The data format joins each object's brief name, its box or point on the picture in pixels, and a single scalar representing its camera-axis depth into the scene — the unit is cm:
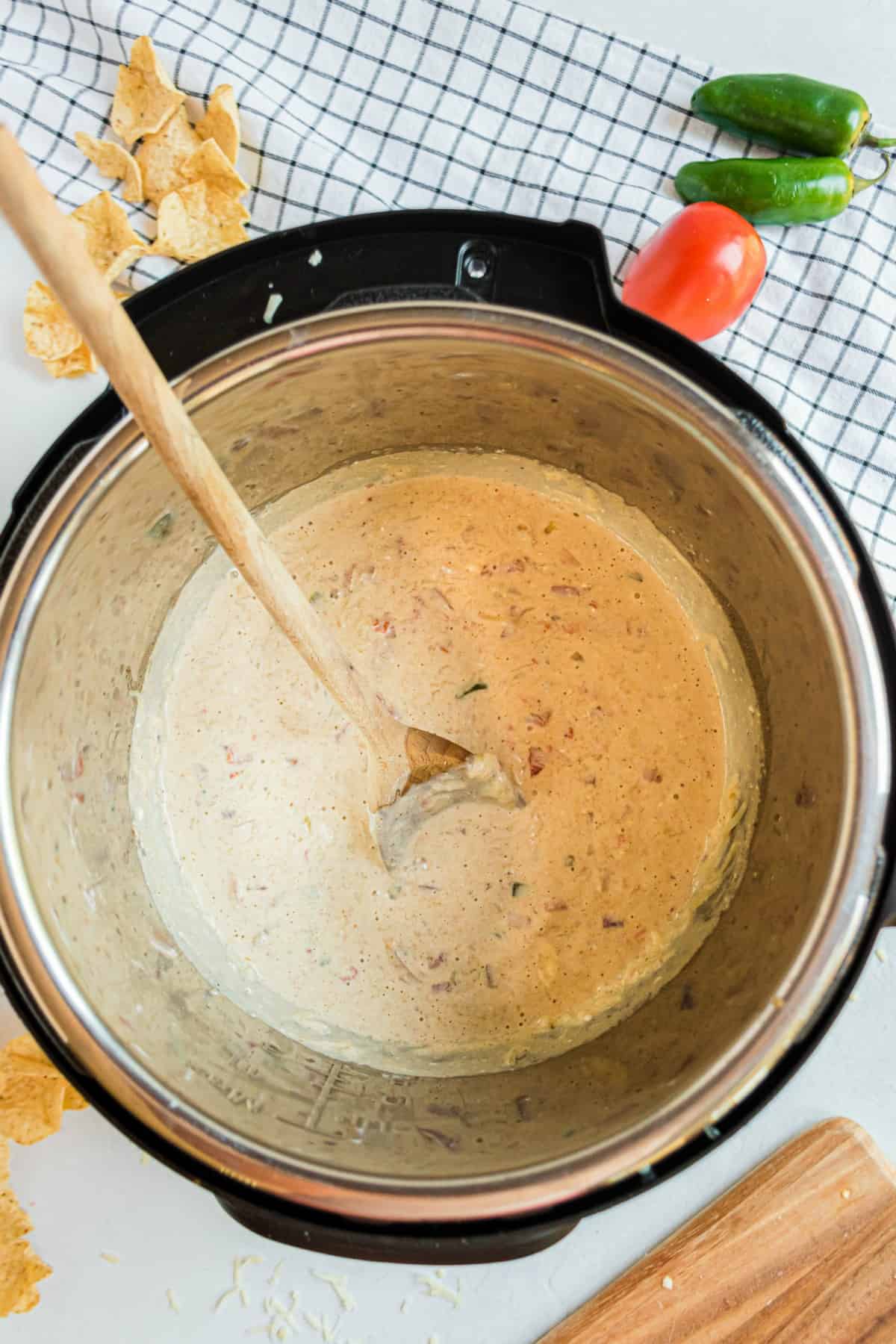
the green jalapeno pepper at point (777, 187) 84
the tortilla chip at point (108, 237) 83
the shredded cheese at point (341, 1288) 84
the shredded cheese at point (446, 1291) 84
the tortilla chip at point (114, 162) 84
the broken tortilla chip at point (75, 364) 84
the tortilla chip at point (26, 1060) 83
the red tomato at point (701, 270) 82
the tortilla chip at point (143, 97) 83
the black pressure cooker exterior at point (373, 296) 74
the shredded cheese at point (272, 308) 75
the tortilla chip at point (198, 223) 83
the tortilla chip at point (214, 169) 82
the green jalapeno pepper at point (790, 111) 84
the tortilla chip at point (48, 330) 83
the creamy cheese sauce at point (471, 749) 84
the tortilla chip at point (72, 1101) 83
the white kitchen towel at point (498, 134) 84
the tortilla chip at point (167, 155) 84
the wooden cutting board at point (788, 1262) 84
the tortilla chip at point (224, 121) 83
